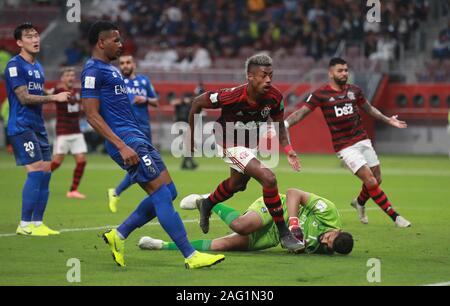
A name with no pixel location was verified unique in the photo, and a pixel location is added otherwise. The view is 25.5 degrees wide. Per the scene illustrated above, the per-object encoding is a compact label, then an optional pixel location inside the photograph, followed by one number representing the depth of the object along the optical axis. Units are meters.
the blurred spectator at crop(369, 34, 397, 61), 34.12
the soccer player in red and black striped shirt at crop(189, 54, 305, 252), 10.74
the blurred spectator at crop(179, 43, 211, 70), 36.62
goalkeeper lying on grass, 10.77
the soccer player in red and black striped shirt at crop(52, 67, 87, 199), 19.00
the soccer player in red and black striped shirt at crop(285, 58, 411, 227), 14.59
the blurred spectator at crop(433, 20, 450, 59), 33.21
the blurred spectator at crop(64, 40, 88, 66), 38.09
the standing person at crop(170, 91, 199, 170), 26.73
